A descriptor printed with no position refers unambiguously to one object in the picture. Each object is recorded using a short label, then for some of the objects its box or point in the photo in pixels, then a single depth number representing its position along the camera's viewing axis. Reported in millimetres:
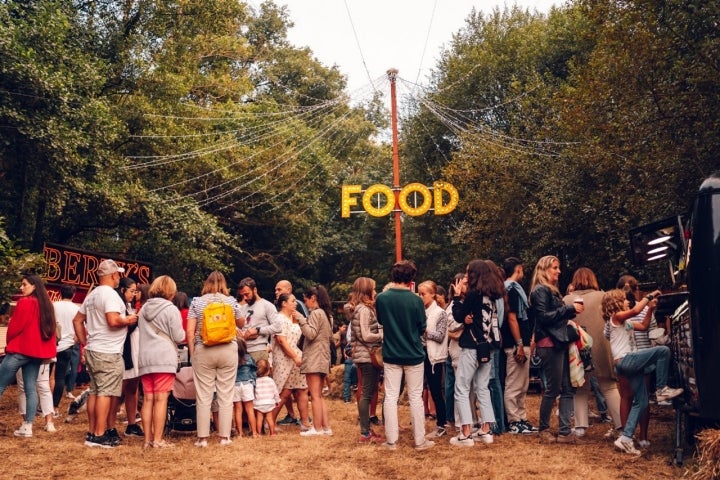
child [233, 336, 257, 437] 9453
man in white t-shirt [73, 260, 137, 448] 8516
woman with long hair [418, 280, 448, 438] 9510
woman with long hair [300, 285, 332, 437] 9414
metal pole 27984
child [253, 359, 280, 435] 9648
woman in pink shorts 8469
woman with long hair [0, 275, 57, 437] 9070
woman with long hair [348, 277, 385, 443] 8852
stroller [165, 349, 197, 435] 9781
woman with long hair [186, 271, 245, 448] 8688
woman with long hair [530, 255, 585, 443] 8398
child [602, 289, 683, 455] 7773
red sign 15828
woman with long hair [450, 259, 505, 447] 8398
